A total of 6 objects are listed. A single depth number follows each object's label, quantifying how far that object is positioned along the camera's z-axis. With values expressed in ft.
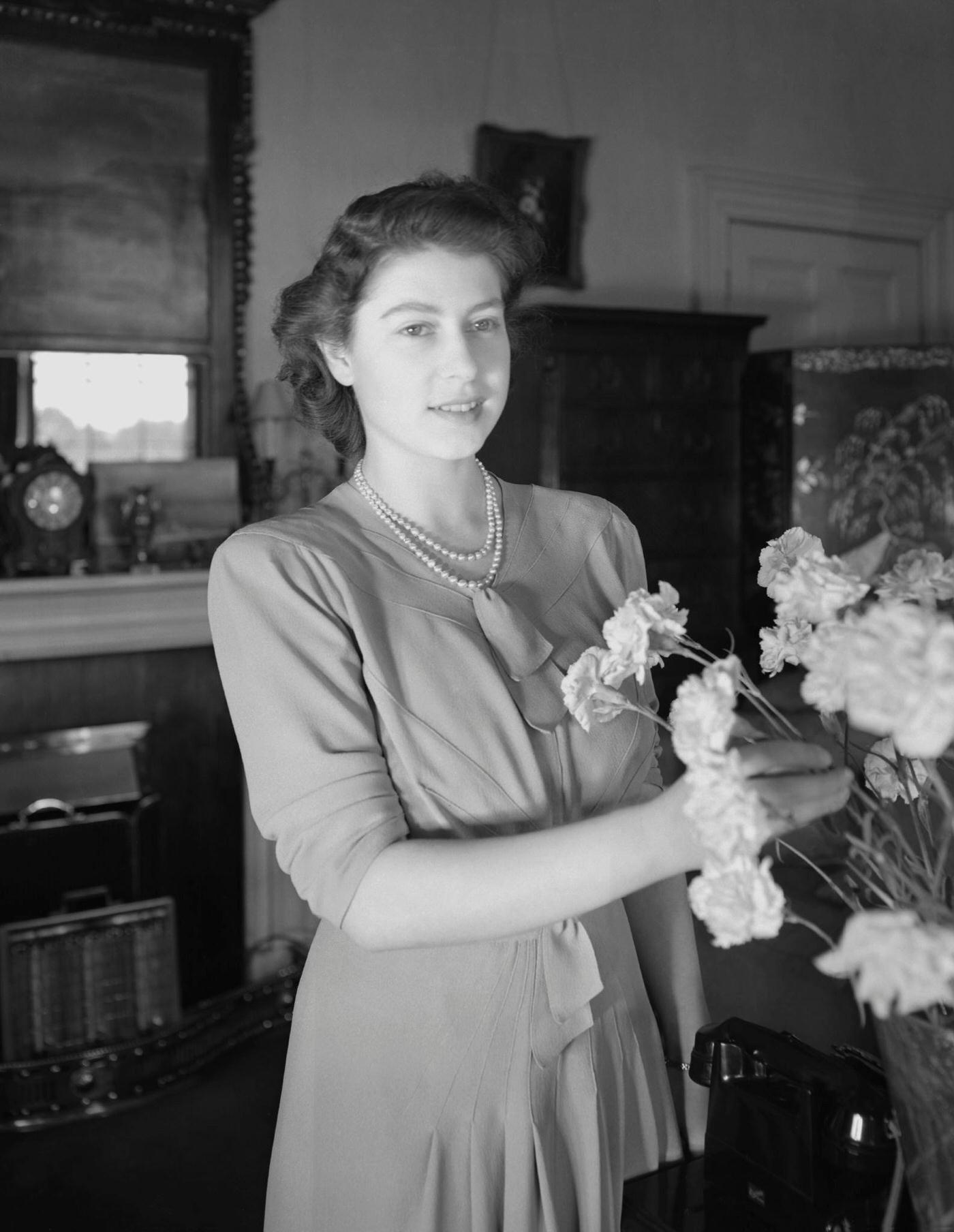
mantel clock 12.27
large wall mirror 12.62
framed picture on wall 15.60
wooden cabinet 15.06
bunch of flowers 2.36
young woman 3.94
